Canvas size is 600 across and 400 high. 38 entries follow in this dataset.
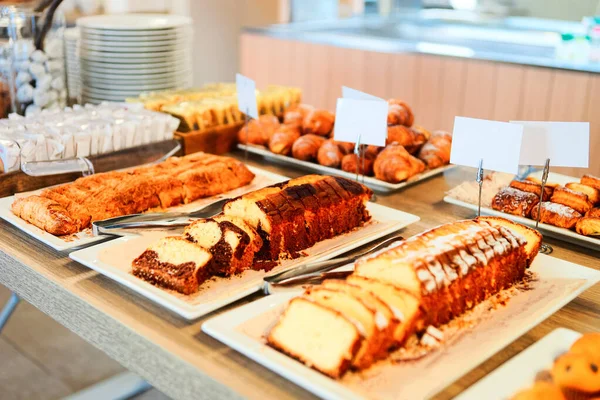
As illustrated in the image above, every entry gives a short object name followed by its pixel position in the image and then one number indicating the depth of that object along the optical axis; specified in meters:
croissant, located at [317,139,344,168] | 2.26
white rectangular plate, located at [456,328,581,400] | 1.02
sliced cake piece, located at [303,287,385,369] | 1.07
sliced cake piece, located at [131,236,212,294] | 1.35
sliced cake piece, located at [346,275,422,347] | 1.13
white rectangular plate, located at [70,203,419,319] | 1.30
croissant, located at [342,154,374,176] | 2.17
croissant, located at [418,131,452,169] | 2.27
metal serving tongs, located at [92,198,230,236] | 1.61
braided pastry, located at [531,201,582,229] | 1.72
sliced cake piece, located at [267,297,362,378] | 1.05
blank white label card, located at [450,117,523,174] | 1.62
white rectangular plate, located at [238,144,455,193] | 2.10
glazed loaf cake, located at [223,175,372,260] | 1.54
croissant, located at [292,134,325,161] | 2.32
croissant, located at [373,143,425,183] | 2.08
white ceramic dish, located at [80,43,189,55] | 2.92
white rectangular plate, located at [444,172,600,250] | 1.68
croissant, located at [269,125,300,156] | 2.38
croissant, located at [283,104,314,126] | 2.58
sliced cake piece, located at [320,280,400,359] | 1.09
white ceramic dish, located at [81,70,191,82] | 2.96
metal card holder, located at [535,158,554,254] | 1.65
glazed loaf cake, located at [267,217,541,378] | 1.07
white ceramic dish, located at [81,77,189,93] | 2.98
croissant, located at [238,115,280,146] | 2.49
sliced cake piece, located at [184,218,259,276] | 1.43
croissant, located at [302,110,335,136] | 2.46
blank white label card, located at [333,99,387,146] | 1.92
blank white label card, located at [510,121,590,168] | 1.61
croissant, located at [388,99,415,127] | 2.37
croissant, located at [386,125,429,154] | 2.27
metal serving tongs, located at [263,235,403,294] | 1.33
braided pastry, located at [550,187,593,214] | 1.76
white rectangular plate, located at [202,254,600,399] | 1.03
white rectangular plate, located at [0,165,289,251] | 1.58
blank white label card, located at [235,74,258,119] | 2.22
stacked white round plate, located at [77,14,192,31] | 2.90
